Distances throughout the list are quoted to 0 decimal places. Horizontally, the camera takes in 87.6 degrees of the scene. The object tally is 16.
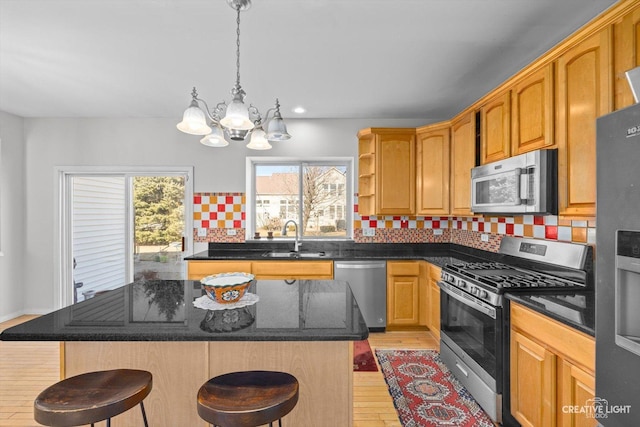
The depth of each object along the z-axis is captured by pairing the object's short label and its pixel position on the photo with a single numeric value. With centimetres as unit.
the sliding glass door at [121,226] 412
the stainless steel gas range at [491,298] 194
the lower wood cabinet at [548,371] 141
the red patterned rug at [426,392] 208
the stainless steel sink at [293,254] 361
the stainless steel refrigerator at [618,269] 107
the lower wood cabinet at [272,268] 350
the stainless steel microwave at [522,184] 200
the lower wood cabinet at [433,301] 315
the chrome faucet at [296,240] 398
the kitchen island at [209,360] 150
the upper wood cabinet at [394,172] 372
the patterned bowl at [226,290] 158
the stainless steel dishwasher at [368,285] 354
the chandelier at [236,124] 160
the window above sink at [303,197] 422
